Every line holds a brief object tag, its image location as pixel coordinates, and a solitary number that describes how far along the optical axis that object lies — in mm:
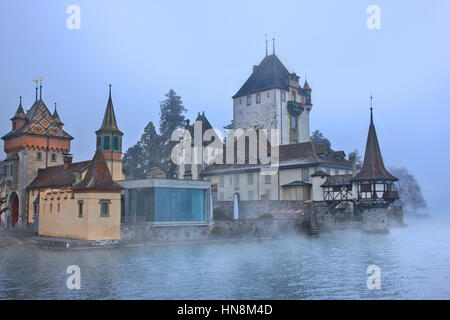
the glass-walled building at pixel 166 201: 36250
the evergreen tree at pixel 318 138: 99500
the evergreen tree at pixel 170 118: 70769
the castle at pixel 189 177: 33688
